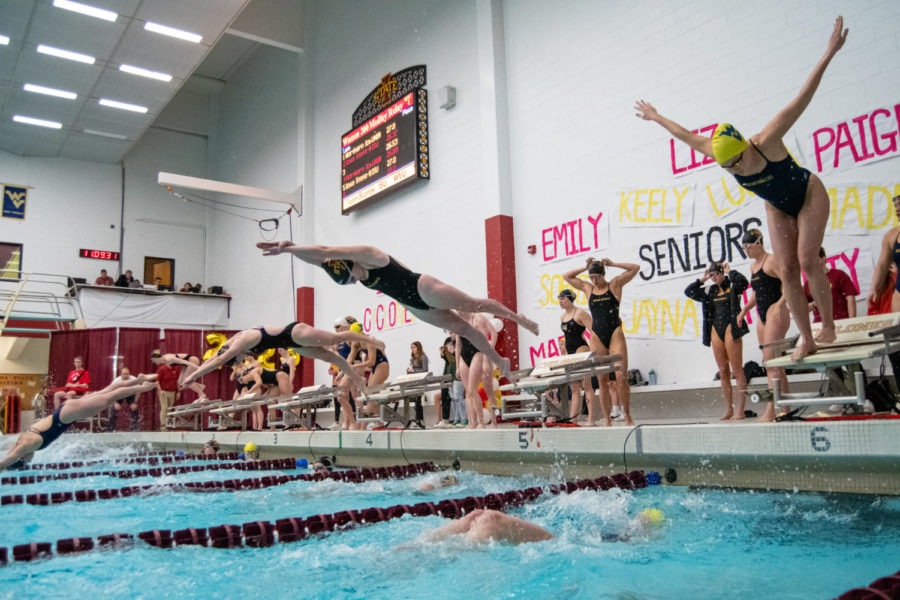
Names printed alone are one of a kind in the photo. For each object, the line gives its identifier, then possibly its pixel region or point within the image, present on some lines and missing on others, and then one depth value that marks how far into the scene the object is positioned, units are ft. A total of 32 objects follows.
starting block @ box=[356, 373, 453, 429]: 24.31
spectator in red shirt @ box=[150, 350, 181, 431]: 46.85
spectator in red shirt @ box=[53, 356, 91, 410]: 45.47
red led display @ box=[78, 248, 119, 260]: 59.52
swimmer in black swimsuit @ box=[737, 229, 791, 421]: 16.35
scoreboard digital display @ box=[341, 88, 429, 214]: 36.65
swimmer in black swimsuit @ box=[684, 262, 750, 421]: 19.08
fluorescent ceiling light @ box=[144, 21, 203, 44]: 40.09
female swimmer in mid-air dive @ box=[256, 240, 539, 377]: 14.79
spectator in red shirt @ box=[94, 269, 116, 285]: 56.13
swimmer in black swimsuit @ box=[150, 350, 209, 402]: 26.48
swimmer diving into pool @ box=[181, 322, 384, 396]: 21.16
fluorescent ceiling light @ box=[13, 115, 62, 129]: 51.64
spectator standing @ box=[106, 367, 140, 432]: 47.85
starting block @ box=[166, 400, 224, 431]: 38.04
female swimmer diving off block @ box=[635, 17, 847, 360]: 11.29
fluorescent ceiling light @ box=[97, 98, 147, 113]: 49.59
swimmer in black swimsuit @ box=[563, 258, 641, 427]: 19.44
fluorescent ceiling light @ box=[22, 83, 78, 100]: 46.78
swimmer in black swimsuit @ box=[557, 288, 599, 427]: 22.29
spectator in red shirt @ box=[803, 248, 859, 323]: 18.67
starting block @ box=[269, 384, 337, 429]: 28.72
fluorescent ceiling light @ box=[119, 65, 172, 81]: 44.91
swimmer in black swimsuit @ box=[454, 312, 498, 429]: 22.63
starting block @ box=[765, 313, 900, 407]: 12.10
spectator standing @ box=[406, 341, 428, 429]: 31.50
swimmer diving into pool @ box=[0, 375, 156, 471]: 17.80
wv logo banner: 57.11
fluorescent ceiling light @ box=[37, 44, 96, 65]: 41.83
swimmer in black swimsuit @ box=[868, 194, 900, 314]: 15.29
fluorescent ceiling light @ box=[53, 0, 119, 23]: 37.12
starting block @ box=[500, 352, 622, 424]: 18.45
